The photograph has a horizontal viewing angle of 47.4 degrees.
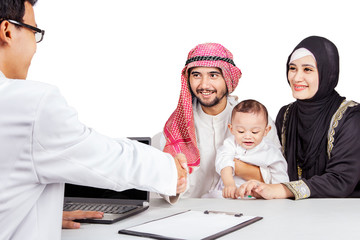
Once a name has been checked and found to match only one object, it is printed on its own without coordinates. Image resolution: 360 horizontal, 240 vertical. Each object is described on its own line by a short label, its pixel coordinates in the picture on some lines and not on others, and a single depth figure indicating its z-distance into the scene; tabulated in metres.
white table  1.39
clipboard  1.34
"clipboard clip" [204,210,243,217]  1.62
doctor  1.07
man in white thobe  2.75
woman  2.51
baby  2.56
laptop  1.75
